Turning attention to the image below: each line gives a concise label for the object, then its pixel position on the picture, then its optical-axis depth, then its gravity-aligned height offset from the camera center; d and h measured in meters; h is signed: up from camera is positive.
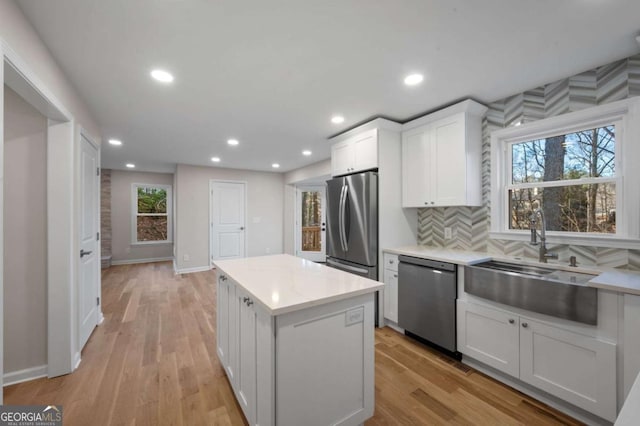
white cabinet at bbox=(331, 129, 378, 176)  3.03 +0.76
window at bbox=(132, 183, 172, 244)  6.69 +0.01
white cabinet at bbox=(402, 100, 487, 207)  2.55 +0.59
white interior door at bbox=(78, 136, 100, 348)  2.42 -0.32
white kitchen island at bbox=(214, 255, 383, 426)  1.25 -0.72
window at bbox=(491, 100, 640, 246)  1.93 +0.33
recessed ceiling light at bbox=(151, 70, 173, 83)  2.03 +1.11
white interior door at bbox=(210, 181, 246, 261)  6.07 -0.16
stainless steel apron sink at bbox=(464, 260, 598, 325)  1.62 -0.53
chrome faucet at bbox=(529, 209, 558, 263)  2.15 -0.21
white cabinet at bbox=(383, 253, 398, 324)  2.82 -0.82
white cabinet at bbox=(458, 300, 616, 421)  1.56 -0.99
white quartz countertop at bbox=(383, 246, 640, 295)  1.51 -0.41
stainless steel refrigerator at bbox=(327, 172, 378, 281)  2.94 -0.12
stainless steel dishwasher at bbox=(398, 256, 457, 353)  2.31 -0.83
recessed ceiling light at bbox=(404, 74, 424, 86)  2.10 +1.11
